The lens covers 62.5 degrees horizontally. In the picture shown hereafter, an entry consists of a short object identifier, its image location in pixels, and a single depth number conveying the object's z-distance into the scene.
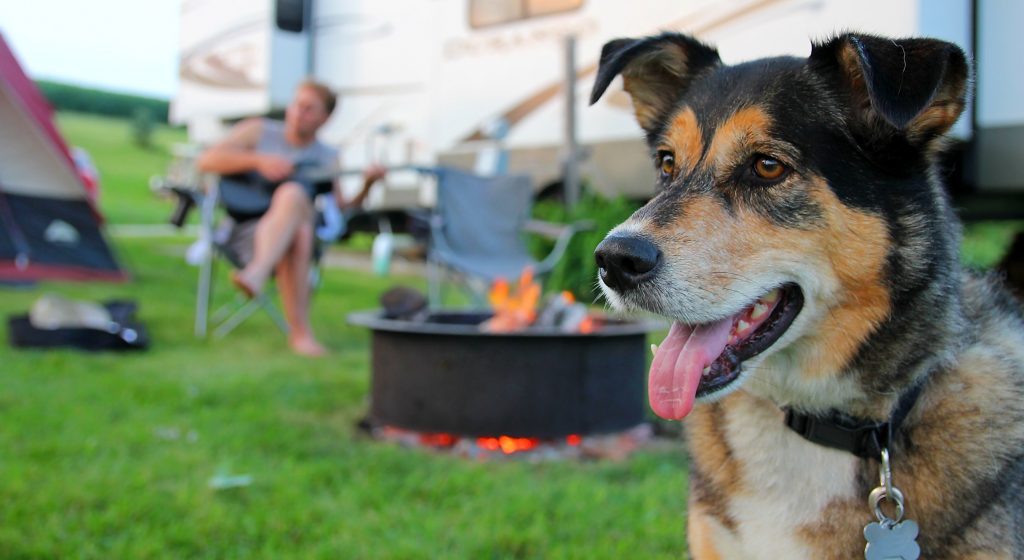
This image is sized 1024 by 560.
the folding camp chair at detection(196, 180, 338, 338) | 5.96
